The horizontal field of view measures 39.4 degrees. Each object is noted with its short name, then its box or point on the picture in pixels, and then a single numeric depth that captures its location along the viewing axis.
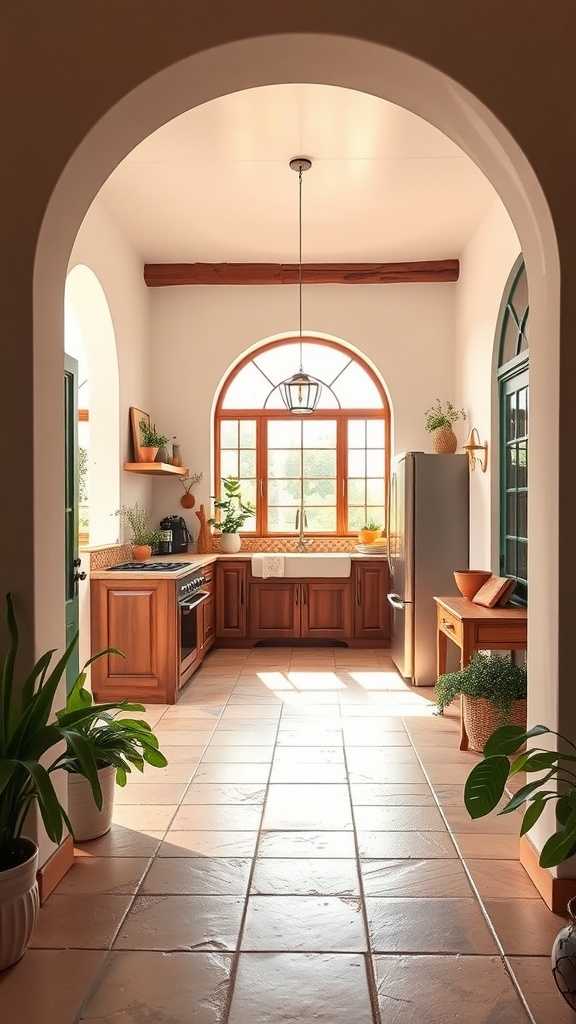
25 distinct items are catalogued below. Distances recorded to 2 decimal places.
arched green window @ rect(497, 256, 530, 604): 4.78
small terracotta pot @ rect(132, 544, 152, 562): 6.12
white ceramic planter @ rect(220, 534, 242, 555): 7.04
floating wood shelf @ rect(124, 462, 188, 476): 6.15
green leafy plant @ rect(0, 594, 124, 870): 2.17
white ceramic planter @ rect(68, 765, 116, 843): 2.98
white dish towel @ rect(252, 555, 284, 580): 6.71
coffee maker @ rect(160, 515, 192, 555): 6.95
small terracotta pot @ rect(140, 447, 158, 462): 6.30
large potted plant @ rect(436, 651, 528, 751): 3.89
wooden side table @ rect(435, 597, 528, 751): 4.13
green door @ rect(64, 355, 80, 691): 4.13
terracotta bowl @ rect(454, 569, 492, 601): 4.82
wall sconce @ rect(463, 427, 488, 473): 5.52
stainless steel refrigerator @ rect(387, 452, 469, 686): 5.59
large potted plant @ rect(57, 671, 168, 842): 2.72
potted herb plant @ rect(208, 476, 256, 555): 7.05
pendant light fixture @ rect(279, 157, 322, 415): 5.88
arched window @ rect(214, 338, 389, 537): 7.39
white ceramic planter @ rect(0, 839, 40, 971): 2.11
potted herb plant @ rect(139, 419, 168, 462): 6.31
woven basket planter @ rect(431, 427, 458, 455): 6.05
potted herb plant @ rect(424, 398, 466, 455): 6.06
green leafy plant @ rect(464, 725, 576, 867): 2.03
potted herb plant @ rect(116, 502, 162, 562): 6.13
